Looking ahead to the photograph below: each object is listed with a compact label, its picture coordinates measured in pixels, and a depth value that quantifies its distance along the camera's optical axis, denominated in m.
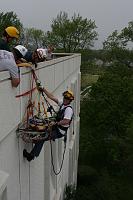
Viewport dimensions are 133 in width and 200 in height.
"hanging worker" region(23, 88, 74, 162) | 7.14
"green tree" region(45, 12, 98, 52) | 56.94
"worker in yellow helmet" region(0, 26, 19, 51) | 6.57
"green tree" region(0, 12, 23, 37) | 48.05
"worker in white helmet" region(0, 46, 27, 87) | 5.82
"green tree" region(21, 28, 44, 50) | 67.07
